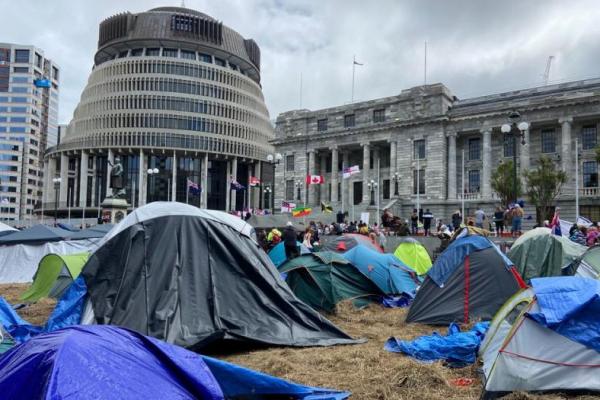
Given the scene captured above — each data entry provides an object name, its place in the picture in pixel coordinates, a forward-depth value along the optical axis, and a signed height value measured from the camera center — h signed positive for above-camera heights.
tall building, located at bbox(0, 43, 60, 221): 117.69 +20.90
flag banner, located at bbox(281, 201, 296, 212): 47.03 +0.99
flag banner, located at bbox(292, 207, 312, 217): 33.91 +0.39
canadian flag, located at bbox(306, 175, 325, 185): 44.69 +3.52
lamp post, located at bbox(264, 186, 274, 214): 87.00 +3.47
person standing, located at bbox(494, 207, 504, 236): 28.06 +0.06
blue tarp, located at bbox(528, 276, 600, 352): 5.88 -1.08
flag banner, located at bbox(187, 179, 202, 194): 47.42 +2.64
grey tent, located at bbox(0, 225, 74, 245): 19.70 -0.98
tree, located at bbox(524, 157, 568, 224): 40.12 +3.17
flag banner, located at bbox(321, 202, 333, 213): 42.12 +0.79
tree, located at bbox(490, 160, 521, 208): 40.97 +3.33
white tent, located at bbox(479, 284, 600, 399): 5.82 -1.67
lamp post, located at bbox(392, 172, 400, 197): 57.03 +4.61
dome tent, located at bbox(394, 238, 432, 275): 17.48 -1.27
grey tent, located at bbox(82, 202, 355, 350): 7.77 -1.18
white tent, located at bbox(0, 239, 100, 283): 19.44 -1.79
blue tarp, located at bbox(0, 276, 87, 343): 8.35 -1.82
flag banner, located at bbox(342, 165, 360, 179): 37.41 +3.63
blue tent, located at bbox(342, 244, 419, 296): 13.19 -1.38
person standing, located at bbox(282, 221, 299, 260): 14.93 -0.74
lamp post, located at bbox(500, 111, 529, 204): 22.12 +4.57
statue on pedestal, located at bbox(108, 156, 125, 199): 30.42 +2.18
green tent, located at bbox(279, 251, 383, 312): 11.62 -1.52
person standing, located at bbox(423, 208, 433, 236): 31.81 -0.11
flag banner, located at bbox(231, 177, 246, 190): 45.55 +2.81
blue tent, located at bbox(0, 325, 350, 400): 3.74 -1.26
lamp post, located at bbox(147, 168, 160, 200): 80.12 +5.10
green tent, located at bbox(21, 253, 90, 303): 13.69 -1.78
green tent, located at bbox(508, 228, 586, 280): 13.27 -0.85
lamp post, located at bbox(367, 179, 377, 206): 55.88 +3.62
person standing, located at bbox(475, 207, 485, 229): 26.22 +0.13
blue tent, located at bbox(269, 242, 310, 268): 15.57 -1.17
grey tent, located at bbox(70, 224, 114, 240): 21.34 -0.89
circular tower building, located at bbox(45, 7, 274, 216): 79.81 +15.99
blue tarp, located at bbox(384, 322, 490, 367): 7.28 -1.94
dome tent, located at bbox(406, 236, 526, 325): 9.98 -1.28
